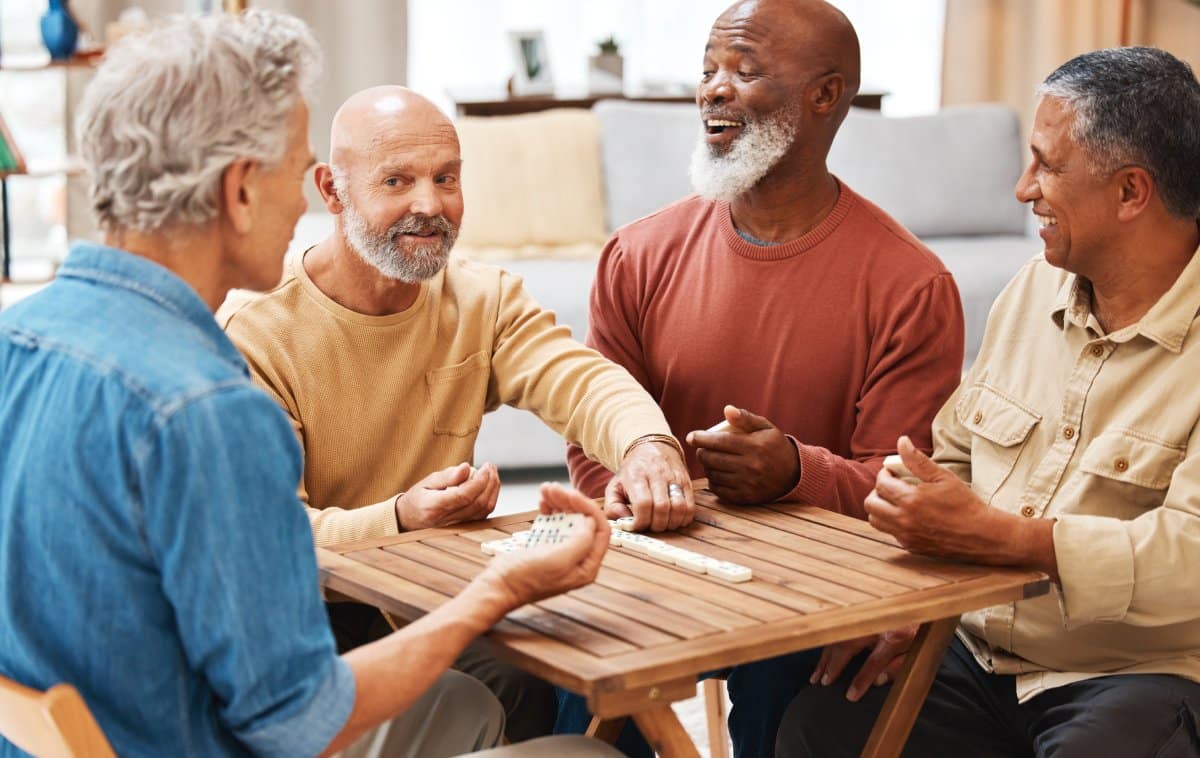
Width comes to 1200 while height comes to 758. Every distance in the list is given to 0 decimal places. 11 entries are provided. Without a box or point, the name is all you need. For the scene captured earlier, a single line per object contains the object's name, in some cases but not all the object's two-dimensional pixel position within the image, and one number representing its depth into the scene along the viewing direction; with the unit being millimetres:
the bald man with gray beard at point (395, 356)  2074
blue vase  5242
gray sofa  4551
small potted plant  5562
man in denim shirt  1174
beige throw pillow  4906
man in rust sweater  2250
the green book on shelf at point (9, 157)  5141
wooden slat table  1370
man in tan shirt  1715
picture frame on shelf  5500
